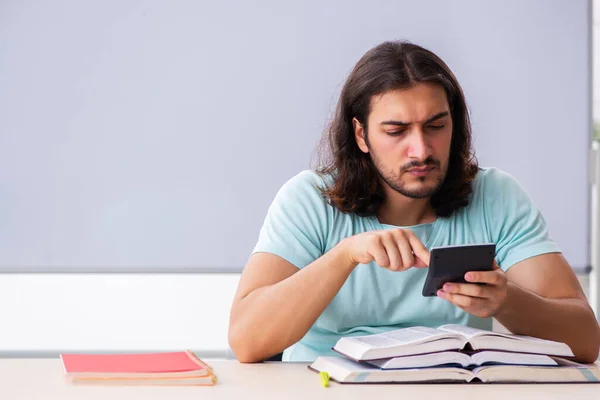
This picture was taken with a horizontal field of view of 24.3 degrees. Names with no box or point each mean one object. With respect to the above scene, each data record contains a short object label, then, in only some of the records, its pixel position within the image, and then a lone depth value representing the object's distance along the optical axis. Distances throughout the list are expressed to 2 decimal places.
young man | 2.27
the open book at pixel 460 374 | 2.04
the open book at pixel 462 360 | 2.05
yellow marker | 2.03
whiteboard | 3.89
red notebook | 2.03
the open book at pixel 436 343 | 2.06
